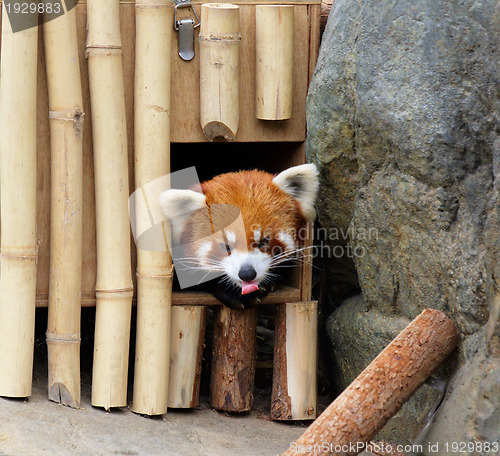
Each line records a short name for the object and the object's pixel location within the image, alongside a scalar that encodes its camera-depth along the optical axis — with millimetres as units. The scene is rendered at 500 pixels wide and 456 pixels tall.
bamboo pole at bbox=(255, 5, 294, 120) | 6570
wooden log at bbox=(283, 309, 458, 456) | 4758
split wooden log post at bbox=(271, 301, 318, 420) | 7094
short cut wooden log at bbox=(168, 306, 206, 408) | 6957
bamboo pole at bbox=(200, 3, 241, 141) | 6414
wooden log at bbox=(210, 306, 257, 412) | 7152
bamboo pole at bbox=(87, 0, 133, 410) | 6355
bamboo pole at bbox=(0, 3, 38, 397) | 6102
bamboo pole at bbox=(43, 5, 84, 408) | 6266
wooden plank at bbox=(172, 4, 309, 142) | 6750
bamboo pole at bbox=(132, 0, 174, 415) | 6477
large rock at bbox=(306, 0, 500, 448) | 4668
